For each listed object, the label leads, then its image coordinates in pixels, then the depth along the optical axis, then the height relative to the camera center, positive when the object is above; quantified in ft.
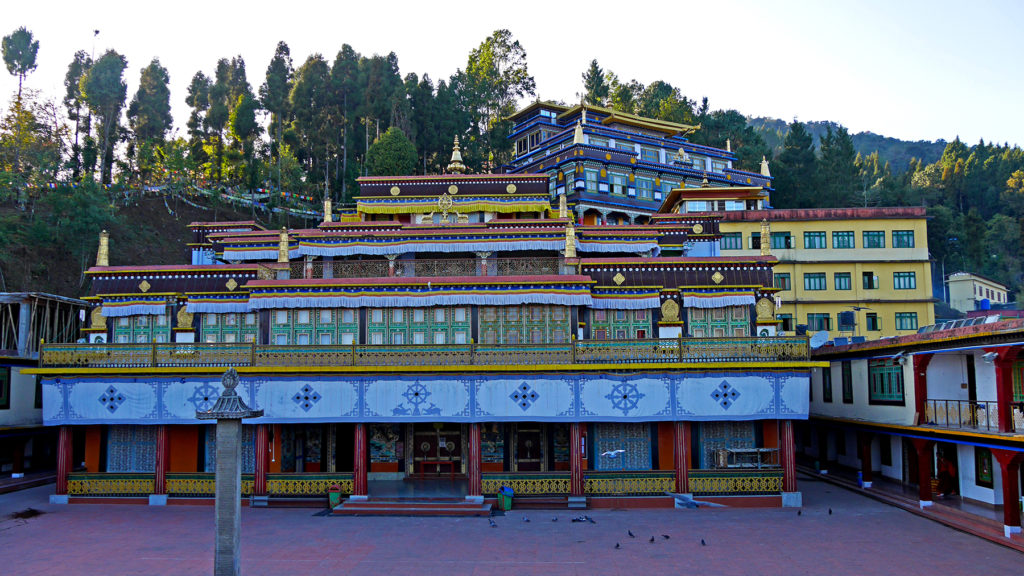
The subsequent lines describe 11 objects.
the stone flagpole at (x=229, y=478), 49.57 -7.77
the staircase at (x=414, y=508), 81.92 -15.94
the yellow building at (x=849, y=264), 165.07 +20.20
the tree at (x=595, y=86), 269.64 +96.39
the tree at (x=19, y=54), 223.71 +89.33
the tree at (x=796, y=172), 222.07 +54.29
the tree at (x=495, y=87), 236.43 +89.55
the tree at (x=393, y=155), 186.80 +50.08
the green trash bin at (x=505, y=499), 84.23 -15.47
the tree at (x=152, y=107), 247.29 +82.90
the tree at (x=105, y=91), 226.58 +79.78
